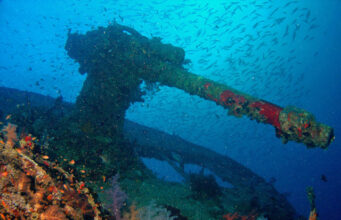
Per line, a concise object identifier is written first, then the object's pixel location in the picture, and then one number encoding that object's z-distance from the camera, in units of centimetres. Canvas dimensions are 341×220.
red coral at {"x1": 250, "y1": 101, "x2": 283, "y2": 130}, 488
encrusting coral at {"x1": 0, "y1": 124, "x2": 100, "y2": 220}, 157
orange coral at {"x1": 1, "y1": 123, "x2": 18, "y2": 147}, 348
